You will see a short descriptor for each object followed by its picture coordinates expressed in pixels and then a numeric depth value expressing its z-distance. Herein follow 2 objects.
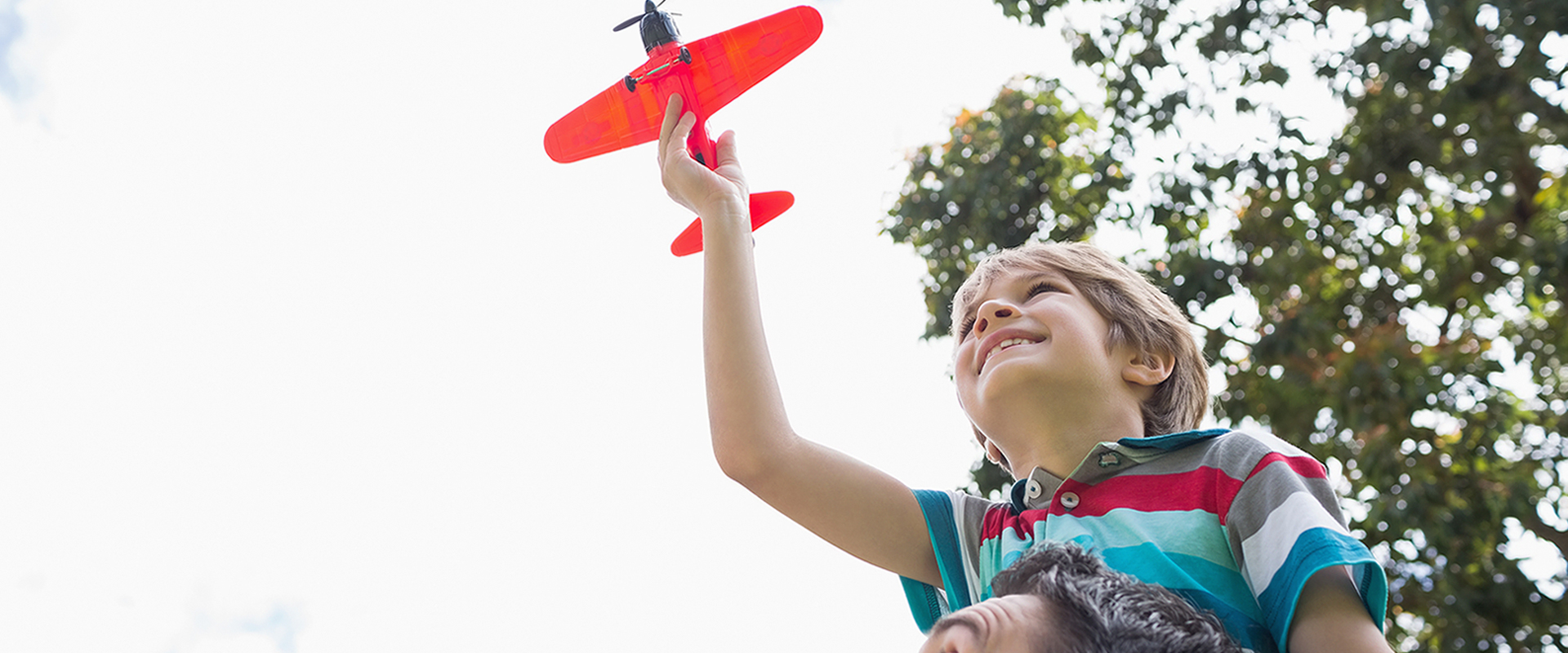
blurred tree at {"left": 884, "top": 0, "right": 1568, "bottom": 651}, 4.72
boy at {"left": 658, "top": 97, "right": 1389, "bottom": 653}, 1.07
